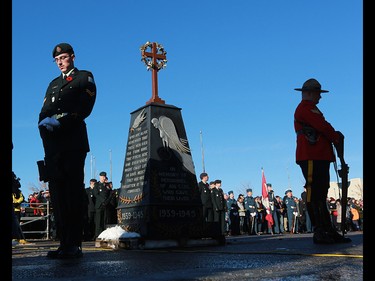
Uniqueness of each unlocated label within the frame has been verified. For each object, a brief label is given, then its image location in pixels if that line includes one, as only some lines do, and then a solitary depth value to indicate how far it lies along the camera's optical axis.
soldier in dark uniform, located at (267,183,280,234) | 21.27
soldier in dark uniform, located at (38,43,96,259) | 4.75
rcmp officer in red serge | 6.10
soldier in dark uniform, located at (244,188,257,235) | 21.17
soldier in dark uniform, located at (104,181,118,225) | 15.74
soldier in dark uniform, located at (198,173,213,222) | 17.08
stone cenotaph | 7.25
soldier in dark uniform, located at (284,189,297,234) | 21.45
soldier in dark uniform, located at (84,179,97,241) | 16.08
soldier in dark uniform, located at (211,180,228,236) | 17.30
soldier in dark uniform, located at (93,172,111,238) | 15.67
